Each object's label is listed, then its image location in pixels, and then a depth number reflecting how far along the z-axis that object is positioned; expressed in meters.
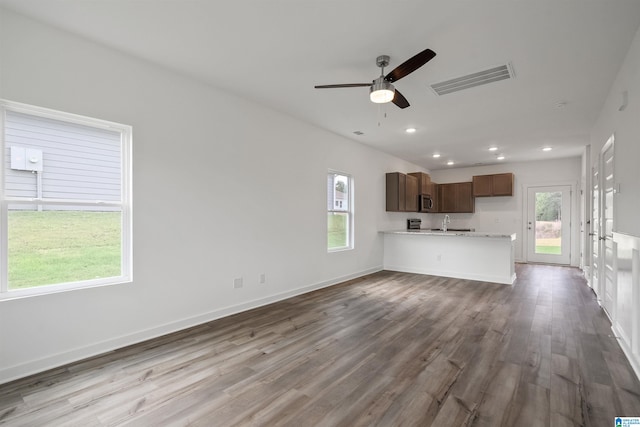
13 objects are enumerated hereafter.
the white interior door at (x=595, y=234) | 4.31
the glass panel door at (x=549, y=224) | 7.70
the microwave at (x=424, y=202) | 8.24
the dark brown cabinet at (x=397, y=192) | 7.04
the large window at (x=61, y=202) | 2.36
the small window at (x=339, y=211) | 5.59
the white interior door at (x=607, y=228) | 3.37
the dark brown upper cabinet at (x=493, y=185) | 8.22
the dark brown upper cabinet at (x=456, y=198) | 8.95
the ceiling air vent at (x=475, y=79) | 3.18
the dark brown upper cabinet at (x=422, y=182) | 8.23
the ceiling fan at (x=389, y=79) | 2.44
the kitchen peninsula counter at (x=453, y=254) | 5.62
